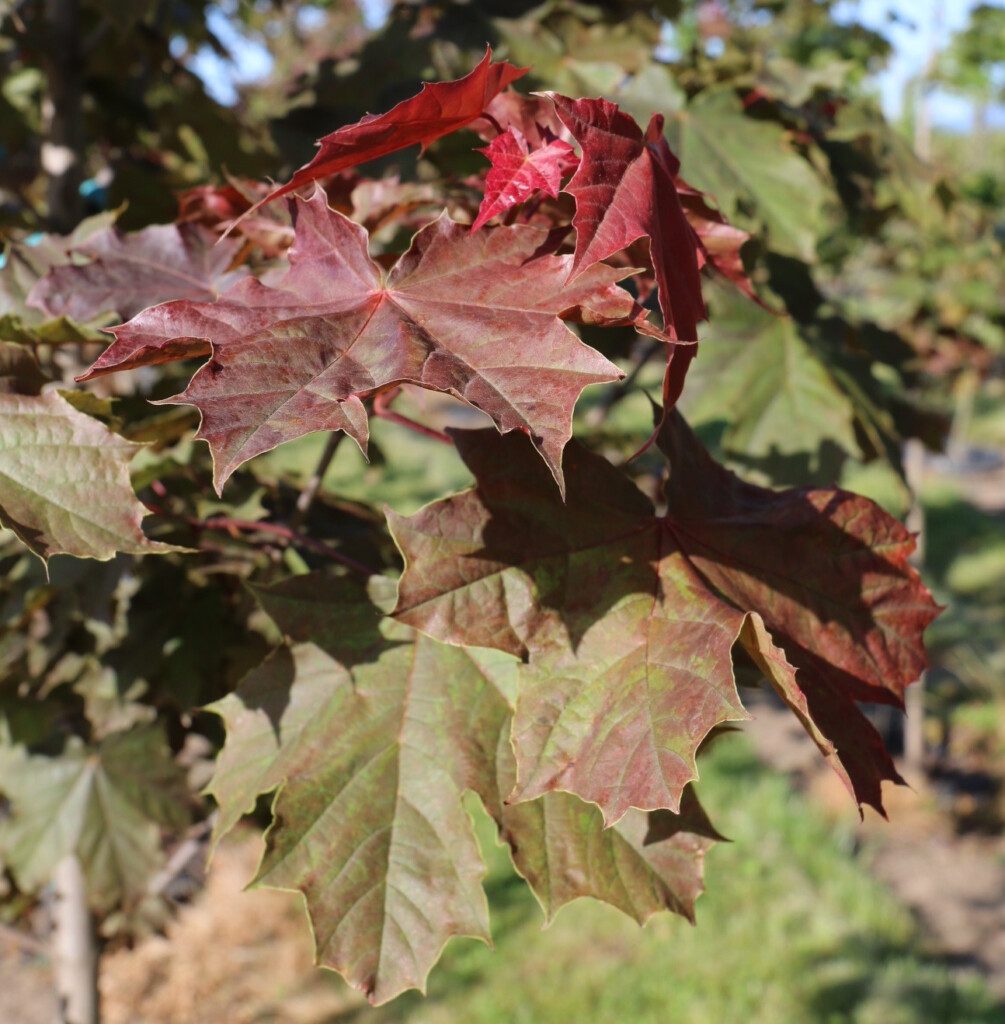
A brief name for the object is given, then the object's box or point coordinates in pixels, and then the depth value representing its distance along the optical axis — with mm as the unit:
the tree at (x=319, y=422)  379
